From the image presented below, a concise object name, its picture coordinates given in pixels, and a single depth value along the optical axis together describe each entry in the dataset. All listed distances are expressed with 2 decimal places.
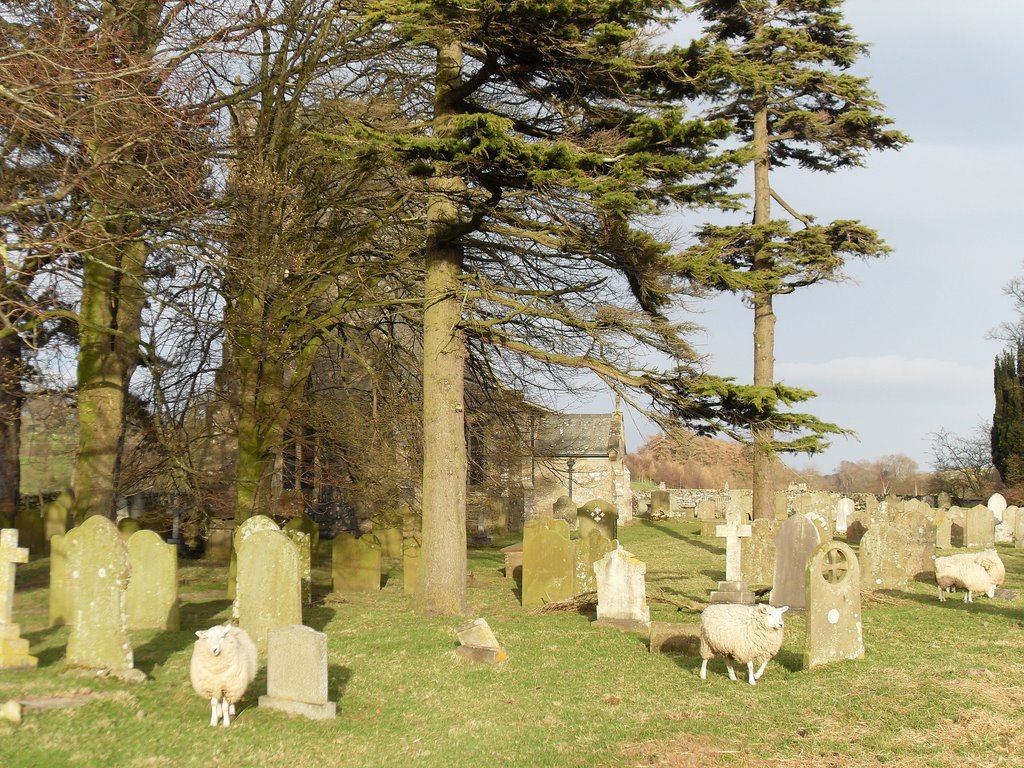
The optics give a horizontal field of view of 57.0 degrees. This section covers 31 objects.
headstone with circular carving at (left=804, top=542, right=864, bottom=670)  9.71
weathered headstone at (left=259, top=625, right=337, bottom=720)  8.19
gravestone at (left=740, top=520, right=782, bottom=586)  17.81
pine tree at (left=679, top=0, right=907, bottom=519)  21.83
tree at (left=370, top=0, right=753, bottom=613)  12.03
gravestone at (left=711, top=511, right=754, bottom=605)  12.81
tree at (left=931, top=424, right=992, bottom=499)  42.62
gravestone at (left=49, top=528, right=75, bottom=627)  12.63
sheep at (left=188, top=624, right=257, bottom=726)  7.94
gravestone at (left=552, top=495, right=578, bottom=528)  28.88
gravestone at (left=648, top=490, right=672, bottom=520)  39.79
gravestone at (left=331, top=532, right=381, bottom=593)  16.69
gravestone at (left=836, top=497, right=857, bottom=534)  29.06
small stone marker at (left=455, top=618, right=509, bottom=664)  10.68
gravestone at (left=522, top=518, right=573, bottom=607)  15.15
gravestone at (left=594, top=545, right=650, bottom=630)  12.55
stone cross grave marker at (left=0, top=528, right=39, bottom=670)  9.61
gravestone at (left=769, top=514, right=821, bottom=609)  13.82
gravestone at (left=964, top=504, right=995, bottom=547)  24.45
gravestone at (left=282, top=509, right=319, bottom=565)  18.25
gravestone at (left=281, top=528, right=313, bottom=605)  15.33
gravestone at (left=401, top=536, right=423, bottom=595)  16.89
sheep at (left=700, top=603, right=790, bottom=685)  9.24
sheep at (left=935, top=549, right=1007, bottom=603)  14.80
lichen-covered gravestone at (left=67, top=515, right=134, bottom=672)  9.35
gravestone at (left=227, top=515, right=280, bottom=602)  11.94
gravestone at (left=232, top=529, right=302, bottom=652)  10.87
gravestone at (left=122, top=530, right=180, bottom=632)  12.33
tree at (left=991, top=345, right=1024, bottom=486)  37.91
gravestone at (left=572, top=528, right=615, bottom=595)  15.34
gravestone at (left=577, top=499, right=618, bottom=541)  19.75
